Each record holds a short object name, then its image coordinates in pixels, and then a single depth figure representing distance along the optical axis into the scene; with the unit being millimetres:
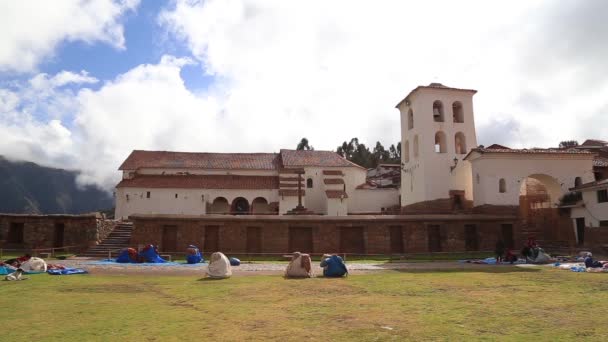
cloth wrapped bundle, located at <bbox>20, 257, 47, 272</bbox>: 15403
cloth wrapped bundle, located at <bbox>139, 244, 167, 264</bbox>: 19688
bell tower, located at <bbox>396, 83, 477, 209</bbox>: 32153
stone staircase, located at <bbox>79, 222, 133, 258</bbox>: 23438
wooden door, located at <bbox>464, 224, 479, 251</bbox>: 25691
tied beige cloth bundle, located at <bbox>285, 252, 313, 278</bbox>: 14602
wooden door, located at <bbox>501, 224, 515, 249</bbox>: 26120
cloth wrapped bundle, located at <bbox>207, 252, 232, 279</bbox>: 14428
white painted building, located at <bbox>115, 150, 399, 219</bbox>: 37906
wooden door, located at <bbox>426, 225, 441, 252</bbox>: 25344
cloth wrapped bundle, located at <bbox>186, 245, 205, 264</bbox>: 19734
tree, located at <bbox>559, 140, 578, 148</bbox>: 52700
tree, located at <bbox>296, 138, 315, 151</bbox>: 65419
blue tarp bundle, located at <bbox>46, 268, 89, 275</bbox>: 15195
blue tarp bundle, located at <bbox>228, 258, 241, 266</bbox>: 19214
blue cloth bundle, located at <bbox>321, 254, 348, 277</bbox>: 14738
